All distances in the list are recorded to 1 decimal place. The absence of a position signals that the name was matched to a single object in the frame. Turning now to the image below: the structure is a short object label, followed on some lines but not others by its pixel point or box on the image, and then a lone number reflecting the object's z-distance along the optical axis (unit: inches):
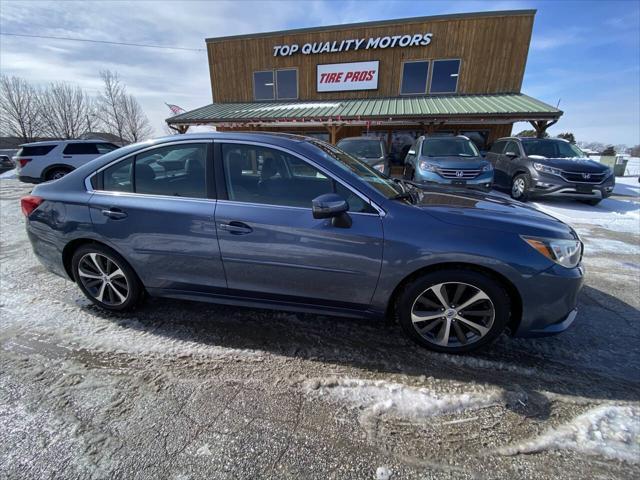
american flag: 706.8
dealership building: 495.8
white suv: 411.6
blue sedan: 81.7
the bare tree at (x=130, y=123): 1635.5
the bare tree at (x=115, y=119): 1592.0
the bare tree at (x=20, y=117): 1419.7
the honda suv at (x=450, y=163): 271.7
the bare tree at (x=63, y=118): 1499.8
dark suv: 280.7
